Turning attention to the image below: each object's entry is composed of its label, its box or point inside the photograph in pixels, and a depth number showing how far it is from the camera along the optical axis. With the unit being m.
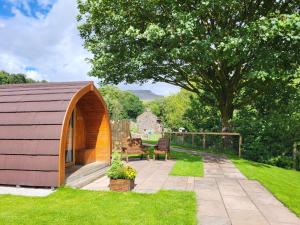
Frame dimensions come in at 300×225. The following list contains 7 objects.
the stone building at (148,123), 60.99
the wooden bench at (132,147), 11.39
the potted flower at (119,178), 6.79
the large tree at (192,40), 9.78
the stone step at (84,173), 7.49
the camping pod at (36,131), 6.74
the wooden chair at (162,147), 11.91
